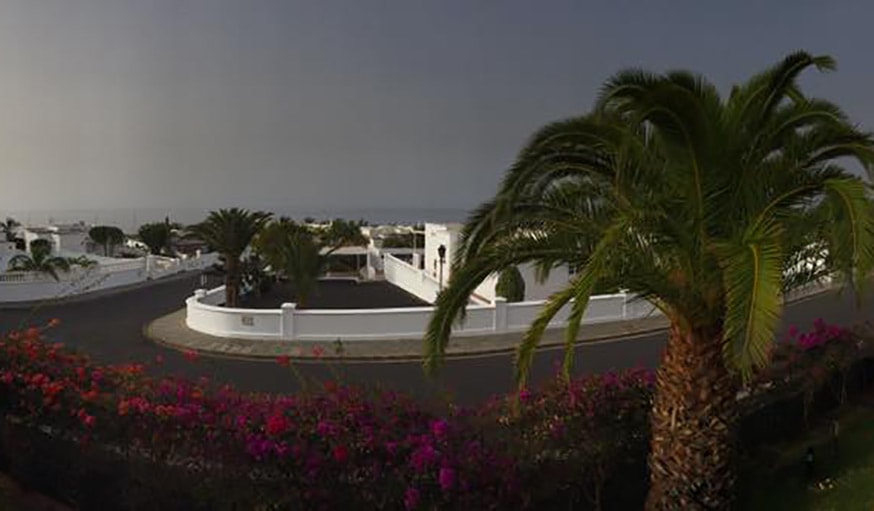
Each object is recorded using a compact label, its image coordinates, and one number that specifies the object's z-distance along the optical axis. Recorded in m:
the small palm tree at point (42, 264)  30.44
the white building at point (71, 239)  57.23
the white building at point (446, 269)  23.33
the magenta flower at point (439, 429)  5.28
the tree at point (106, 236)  65.31
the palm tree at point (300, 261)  22.17
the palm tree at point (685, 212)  5.11
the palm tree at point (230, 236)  24.48
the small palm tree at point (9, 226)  51.88
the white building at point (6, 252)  35.10
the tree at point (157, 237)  63.47
